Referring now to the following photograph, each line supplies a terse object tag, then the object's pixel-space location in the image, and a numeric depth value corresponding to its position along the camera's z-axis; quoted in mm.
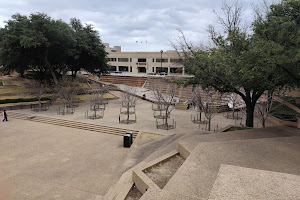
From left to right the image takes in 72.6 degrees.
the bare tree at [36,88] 26102
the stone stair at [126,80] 51422
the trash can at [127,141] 14211
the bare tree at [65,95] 26891
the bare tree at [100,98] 29634
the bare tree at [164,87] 38112
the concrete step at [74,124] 17906
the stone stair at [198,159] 6570
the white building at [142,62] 65375
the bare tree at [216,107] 25789
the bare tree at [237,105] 25600
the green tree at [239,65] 8805
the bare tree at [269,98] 15896
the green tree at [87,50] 32194
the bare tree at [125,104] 20217
